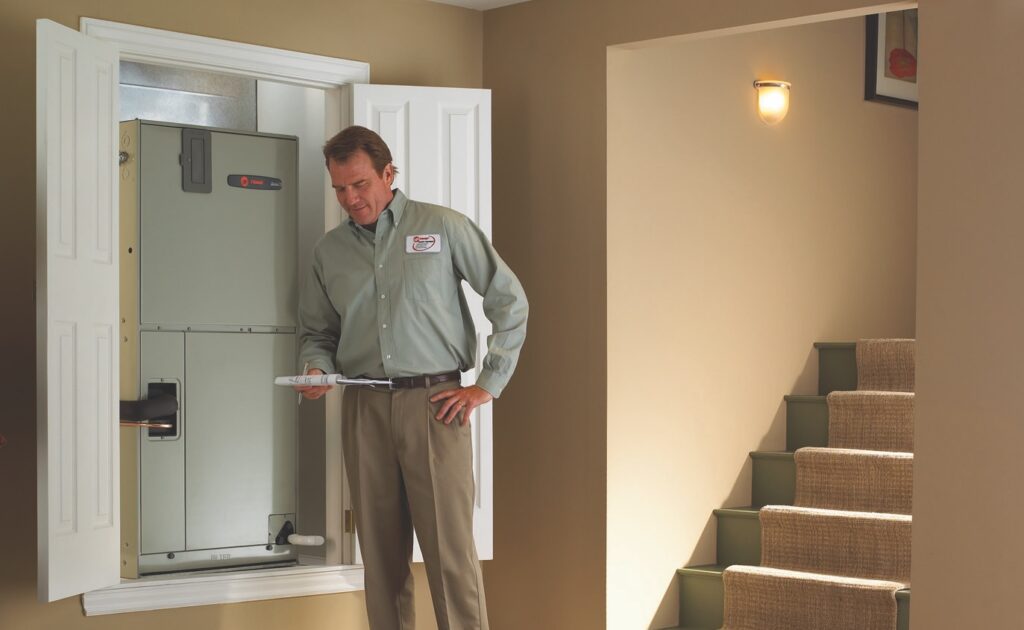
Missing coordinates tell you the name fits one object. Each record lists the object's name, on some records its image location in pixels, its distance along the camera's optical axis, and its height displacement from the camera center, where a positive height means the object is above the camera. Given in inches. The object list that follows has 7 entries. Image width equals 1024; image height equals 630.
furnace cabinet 155.9 -4.5
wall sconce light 193.3 +35.1
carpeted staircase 160.6 -31.5
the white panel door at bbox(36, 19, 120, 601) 129.6 -0.3
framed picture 216.4 +47.7
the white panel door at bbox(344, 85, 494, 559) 166.9 +23.0
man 130.3 -6.4
